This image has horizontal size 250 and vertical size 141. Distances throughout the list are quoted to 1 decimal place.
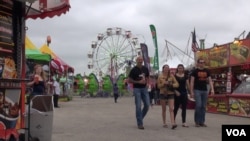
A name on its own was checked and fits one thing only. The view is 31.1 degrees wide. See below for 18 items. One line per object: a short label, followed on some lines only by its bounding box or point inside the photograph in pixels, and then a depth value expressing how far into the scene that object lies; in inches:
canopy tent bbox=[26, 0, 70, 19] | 330.3
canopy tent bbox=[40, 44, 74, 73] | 1014.8
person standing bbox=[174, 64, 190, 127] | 473.1
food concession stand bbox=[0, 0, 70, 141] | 249.0
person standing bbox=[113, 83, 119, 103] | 1203.1
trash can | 306.3
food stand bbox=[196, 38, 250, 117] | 663.1
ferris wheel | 2269.9
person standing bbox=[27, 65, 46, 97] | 426.6
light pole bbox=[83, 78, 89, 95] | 1911.8
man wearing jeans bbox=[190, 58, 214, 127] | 464.1
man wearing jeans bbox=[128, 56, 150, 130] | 437.9
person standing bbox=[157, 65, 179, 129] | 451.8
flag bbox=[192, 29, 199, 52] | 1409.2
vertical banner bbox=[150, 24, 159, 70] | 1403.8
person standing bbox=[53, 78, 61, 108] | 896.0
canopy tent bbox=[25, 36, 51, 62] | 713.6
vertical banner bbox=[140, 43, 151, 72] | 1171.9
